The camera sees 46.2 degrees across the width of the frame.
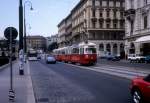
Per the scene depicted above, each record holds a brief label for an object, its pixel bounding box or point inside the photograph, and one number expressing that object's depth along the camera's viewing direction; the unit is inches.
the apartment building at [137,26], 1280.3
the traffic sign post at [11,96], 247.3
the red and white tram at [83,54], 898.3
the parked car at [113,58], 1494.8
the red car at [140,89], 206.7
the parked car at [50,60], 1200.3
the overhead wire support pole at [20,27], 520.6
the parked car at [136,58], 1185.9
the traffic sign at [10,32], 263.2
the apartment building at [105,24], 2053.6
